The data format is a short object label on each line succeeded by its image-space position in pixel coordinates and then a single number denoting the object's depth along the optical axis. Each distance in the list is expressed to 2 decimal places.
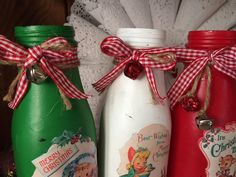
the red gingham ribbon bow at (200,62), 0.48
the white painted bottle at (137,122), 0.46
